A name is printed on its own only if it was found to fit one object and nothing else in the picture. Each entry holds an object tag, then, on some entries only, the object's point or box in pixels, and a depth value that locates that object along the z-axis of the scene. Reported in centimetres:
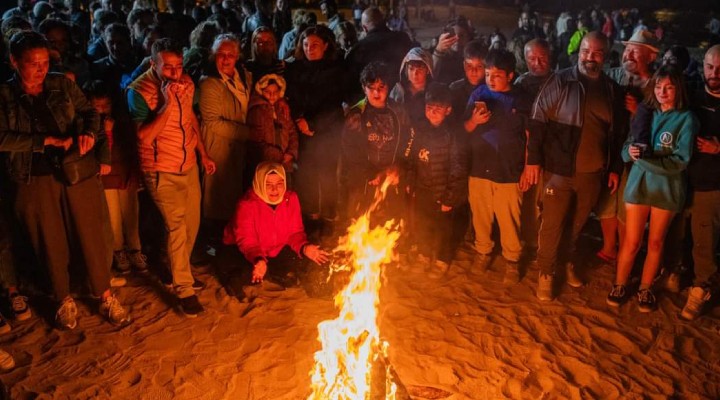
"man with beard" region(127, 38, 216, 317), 481
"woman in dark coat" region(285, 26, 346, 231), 657
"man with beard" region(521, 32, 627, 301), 521
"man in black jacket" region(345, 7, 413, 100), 729
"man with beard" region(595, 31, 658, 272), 578
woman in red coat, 546
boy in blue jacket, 566
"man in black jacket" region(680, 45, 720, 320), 492
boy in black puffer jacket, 585
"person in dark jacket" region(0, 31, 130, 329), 427
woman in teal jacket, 487
